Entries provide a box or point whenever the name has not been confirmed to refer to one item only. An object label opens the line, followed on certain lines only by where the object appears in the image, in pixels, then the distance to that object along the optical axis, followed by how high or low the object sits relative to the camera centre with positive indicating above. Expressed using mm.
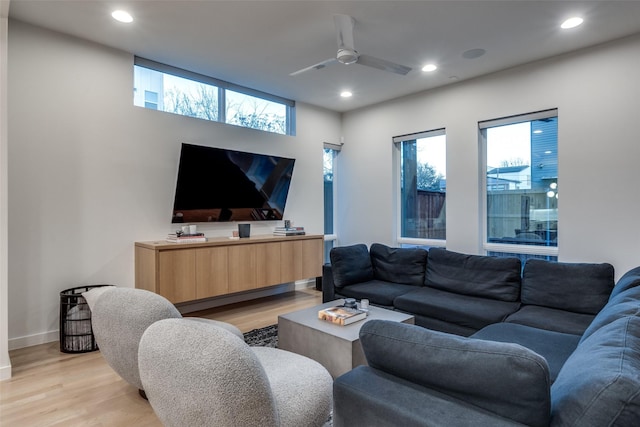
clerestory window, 3979 +1403
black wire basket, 3117 -983
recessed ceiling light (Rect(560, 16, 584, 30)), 3059 +1607
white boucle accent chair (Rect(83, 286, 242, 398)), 1999 -615
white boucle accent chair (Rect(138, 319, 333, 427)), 1195 -580
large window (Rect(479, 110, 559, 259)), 3930 +300
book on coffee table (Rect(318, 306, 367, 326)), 2605 -767
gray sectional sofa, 966 -516
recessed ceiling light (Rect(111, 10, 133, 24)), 2941 +1621
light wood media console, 3588 -595
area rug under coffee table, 3226 -1174
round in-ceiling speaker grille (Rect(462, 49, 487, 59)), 3646 +1609
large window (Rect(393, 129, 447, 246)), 4879 +320
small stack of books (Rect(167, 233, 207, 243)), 3821 -279
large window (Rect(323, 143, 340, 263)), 5934 +248
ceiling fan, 2947 +1340
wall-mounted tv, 4117 +325
